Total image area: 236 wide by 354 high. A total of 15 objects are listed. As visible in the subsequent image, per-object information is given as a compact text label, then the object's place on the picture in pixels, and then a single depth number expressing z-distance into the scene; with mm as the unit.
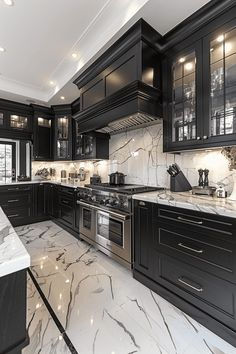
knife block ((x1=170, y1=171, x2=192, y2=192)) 2236
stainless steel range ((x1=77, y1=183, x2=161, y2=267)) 2217
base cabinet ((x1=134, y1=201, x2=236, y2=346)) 1344
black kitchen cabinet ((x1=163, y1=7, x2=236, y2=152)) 1682
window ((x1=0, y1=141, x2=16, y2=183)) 4312
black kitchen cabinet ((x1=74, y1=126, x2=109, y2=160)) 3471
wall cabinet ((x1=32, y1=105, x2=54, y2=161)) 4406
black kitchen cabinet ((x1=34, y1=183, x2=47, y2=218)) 4340
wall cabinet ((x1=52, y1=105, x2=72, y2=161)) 4410
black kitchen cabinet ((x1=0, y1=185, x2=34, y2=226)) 3918
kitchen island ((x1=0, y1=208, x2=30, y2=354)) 649
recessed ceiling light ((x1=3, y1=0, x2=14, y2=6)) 1974
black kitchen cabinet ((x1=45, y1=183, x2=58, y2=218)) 4130
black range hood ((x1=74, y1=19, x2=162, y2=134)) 2078
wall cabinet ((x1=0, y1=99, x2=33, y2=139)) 4102
